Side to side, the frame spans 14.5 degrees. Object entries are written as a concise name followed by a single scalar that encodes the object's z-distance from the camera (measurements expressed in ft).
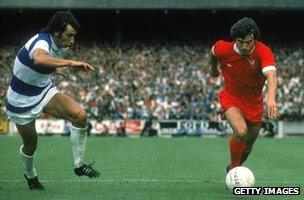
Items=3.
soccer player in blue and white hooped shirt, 50.86
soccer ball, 48.53
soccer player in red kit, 50.91
